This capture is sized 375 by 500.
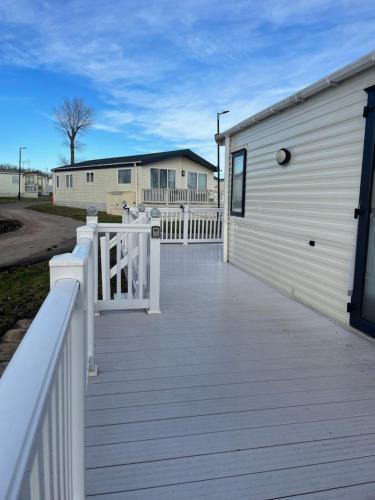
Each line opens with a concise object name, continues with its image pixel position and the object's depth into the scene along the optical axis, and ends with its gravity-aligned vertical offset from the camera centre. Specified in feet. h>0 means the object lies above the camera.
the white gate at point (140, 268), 13.02 -2.31
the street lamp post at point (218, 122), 62.05 +13.54
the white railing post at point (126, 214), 22.35 -0.79
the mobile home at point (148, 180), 65.92 +4.08
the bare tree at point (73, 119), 123.95 +26.03
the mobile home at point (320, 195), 11.59 +0.41
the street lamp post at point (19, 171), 135.94 +9.59
